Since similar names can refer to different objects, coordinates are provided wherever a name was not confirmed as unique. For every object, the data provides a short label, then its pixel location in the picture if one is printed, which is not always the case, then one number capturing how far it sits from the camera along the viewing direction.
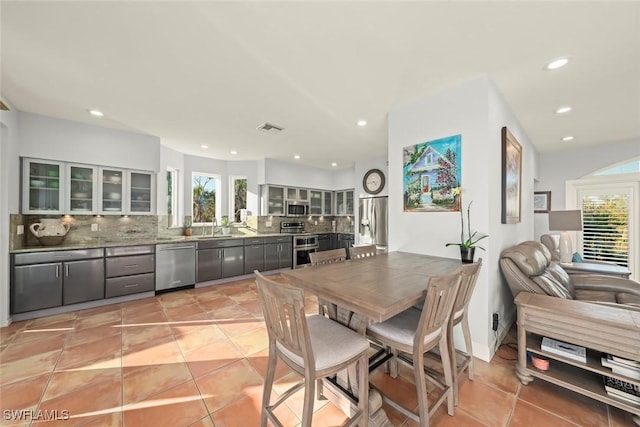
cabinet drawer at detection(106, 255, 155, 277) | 3.45
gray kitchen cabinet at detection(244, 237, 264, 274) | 4.95
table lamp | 3.67
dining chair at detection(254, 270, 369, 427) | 1.14
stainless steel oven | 5.71
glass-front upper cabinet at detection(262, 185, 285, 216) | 5.61
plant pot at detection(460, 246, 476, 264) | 2.09
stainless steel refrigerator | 4.70
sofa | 2.15
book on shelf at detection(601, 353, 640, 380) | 1.44
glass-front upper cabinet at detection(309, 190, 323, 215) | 6.47
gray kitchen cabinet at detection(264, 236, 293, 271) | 5.26
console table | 1.45
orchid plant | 2.13
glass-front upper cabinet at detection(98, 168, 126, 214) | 3.59
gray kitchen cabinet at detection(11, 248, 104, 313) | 2.86
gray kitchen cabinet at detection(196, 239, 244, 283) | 4.36
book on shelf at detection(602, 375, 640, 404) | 1.45
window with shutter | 4.12
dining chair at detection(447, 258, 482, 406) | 1.54
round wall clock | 5.26
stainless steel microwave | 5.97
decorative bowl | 3.18
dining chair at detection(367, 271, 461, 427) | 1.29
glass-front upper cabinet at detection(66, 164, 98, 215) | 3.36
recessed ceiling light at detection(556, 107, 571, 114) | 2.84
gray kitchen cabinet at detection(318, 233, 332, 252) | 6.31
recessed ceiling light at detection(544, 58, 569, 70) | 1.96
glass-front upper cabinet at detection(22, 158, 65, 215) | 3.04
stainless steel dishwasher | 3.90
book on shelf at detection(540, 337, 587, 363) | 1.65
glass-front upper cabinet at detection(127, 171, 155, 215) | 3.84
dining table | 1.23
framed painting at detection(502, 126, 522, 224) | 2.41
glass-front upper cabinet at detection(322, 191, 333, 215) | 6.77
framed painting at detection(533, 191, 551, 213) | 4.78
